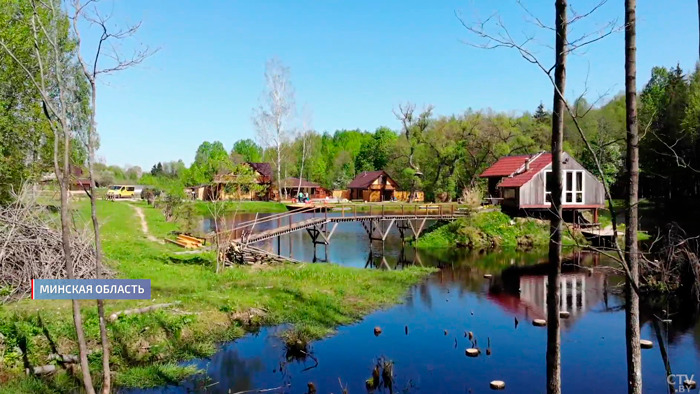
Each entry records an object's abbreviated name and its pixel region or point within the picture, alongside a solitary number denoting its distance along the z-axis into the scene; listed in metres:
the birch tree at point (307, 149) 67.46
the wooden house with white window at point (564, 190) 33.97
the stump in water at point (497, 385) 11.09
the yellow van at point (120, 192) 71.95
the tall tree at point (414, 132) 61.69
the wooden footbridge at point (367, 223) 26.33
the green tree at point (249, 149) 122.78
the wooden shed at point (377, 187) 68.06
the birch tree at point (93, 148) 6.97
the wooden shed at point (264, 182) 65.25
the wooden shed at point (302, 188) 68.44
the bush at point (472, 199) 34.62
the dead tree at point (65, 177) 6.68
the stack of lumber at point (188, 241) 25.59
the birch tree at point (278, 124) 54.62
